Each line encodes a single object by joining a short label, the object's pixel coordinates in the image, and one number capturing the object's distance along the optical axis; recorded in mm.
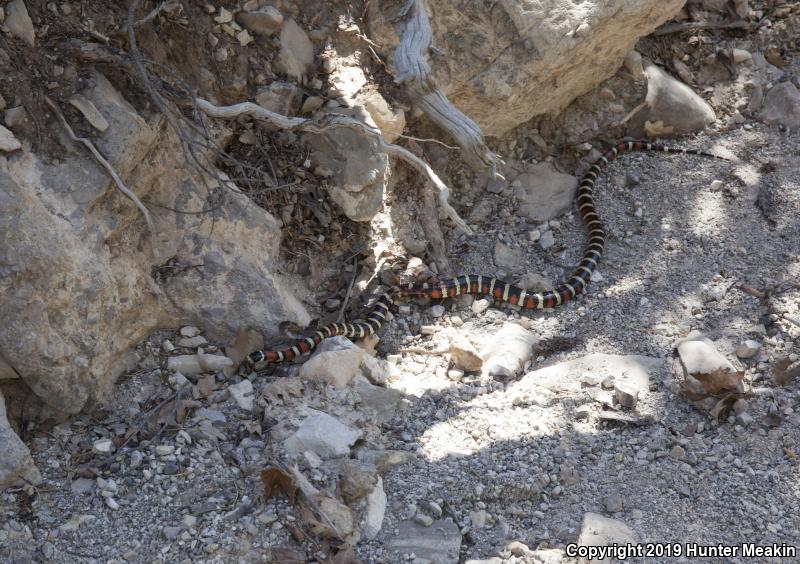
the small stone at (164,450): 4664
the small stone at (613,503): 4512
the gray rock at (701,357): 5176
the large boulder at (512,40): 7105
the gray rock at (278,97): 6230
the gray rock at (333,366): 5441
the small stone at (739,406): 5145
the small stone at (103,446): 4637
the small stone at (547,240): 7781
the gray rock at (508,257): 7562
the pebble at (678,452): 4883
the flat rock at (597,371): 5527
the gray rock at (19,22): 4832
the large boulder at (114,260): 4609
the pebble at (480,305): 7012
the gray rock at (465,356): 6012
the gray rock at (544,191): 7934
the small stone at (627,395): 5223
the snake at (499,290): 6438
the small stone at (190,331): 5691
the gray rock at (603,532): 4250
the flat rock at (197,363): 5449
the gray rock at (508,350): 6000
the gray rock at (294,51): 6379
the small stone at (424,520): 4406
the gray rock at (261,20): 6250
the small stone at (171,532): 4164
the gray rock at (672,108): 8508
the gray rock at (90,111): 4953
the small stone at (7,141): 4529
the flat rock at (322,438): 4699
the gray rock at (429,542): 4230
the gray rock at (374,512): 4321
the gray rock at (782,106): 8391
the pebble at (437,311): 6957
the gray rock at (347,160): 6477
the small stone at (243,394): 5180
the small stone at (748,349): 5601
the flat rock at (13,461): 4211
